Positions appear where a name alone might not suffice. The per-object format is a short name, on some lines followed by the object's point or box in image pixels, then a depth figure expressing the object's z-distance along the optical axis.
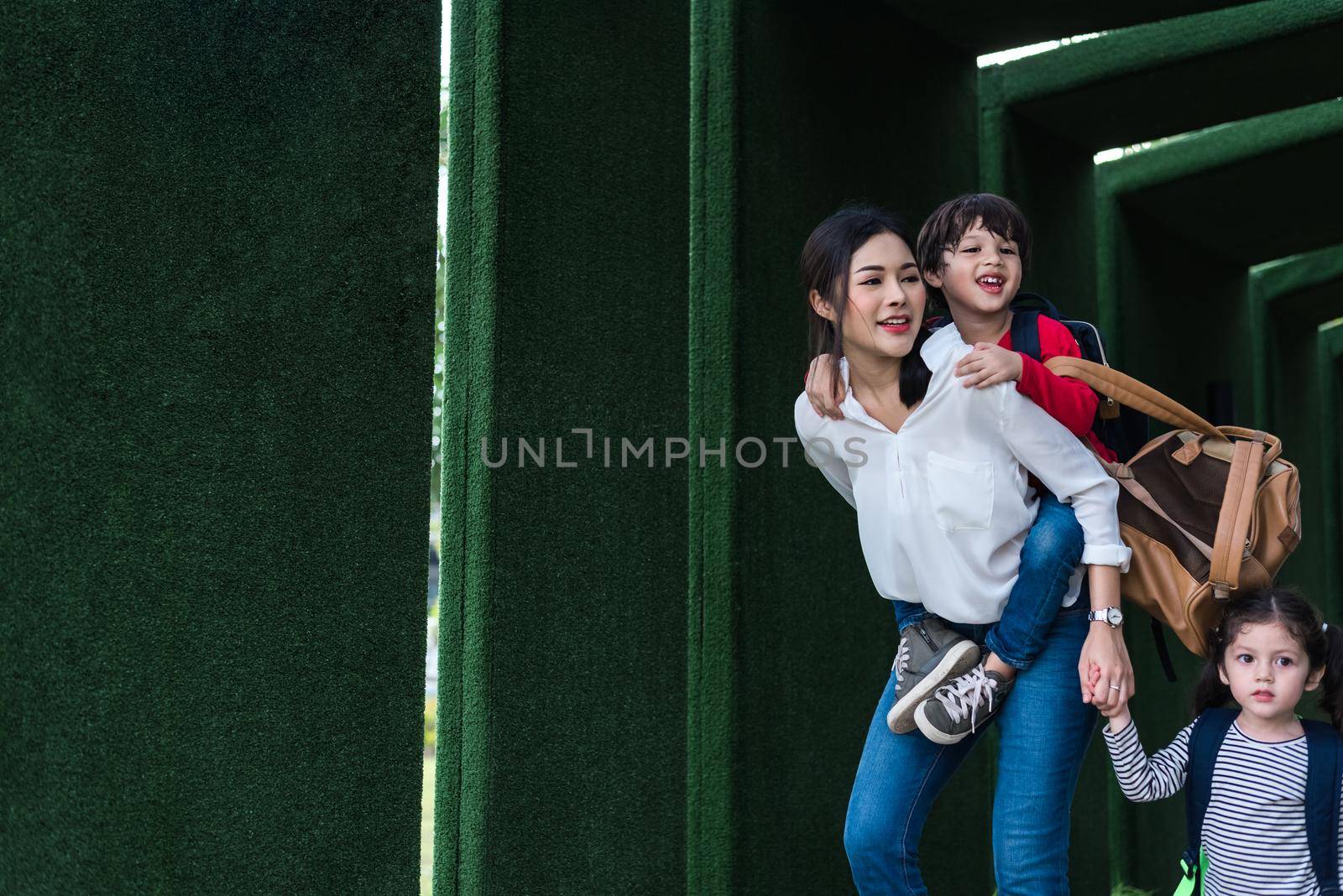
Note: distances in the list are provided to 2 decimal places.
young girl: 2.17
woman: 2.15
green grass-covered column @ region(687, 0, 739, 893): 3.27
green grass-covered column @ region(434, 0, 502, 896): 2.71
